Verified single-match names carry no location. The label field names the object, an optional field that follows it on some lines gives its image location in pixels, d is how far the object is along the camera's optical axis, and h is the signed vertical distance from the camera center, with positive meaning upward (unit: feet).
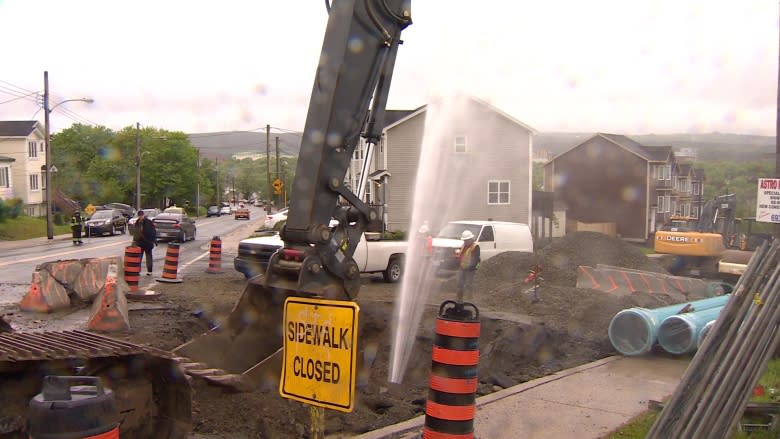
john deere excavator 69.72 -5.81
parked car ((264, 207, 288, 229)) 128.83 -4.86
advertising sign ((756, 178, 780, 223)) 38.83 -0.40
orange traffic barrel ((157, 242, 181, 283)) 55.52 -5.83
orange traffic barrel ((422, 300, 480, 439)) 17.04 -4.63
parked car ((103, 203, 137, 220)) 189.44 -4.64
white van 68.54 -4.19
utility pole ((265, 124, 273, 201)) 188.90 +15.51
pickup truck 55.26 -5.17
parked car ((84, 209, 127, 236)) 133.39 -5.79
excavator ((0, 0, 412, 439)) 22.16 -0.43
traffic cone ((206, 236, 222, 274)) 66.13 -6.27
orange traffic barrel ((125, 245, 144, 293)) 46.47 -4.92
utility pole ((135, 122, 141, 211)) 191.49 +9.35
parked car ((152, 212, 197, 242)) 111.45 -5.38
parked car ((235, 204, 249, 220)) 267.18 -7.52
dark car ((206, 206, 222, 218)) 309.01 -7.78
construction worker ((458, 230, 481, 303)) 47.26 -4.54
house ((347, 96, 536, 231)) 122.83 +4.83
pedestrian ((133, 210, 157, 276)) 61.05 -3.82
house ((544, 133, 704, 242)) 194.08 +2.76
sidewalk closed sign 13.53 -3.21
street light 124.57 +6.41
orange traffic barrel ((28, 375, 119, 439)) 9.09 -2.93
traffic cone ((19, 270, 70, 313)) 40.16 -6.05
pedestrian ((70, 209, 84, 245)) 105.91 -5.73
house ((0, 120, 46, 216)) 212.43 +9.88
